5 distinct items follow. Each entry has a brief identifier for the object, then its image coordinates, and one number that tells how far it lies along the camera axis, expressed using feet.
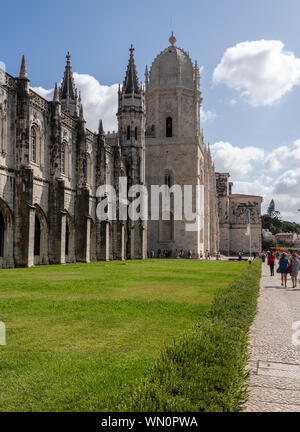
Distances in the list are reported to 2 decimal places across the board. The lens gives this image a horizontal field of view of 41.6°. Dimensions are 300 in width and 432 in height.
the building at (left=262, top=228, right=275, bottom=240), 449.11
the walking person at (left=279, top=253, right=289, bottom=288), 60.60
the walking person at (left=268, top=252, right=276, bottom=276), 82.32
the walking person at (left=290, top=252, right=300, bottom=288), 60.76
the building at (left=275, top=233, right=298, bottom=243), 477.08
